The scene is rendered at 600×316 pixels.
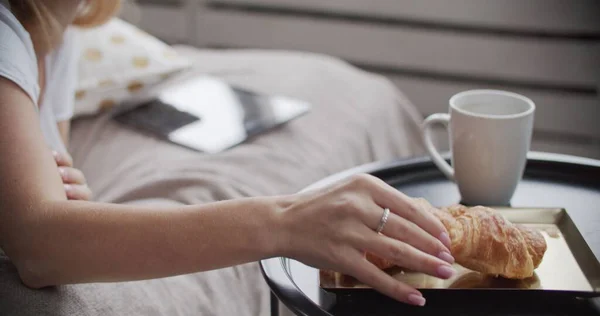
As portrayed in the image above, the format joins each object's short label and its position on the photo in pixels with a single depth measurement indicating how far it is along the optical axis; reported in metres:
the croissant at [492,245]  1.03
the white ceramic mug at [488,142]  1.15
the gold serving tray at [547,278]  1.03
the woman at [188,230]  0.99
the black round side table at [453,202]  1.02
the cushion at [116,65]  1.58
